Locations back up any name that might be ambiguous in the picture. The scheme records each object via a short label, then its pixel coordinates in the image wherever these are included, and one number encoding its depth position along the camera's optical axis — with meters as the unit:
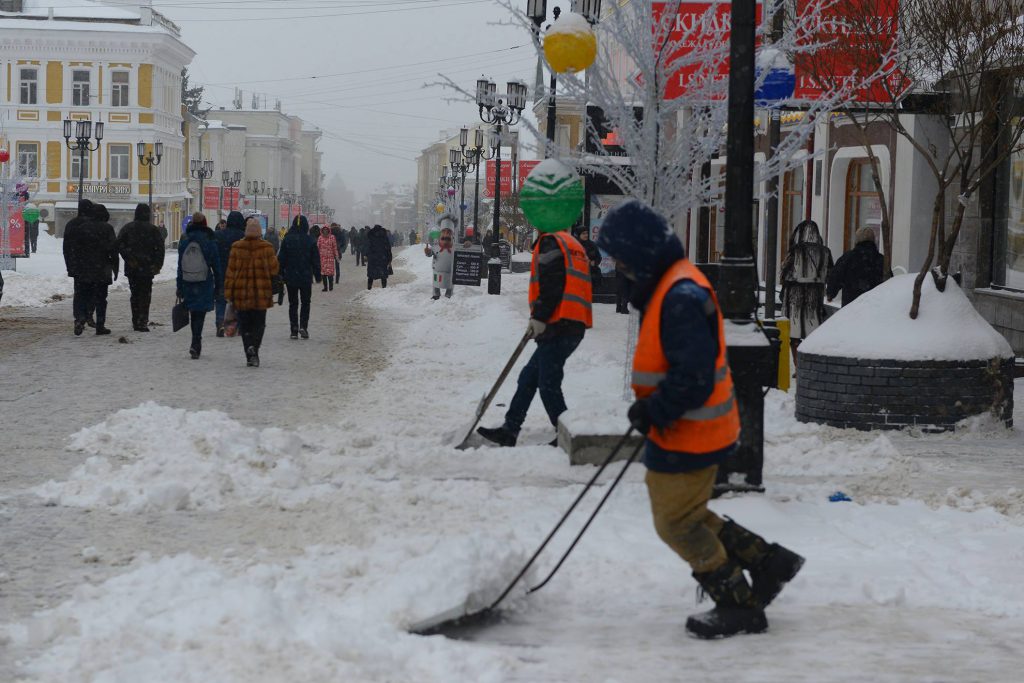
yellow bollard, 10.52
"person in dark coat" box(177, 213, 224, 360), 15.99
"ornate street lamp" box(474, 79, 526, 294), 29.95
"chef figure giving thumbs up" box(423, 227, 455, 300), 28.77
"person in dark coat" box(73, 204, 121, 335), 18.23
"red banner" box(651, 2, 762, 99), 11.67
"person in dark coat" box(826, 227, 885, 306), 15.04
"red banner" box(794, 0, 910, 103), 14.82
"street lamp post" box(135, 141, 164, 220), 65.93
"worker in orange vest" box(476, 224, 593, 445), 9.37
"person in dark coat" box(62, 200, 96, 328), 18.20
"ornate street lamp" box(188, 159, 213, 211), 72.50
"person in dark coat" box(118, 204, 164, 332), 18.48
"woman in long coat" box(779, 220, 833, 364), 15.41
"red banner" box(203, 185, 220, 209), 93.75
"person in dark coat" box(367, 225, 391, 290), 33.81
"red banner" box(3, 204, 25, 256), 39.25
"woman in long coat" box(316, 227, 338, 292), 33.44
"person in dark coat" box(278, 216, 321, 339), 18.86
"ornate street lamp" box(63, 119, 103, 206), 47.50
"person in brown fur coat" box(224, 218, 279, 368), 15.38
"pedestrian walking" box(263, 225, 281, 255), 38.88
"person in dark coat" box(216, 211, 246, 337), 18.89
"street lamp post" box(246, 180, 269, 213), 134.01
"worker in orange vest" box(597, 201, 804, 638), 4.96
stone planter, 10.52
